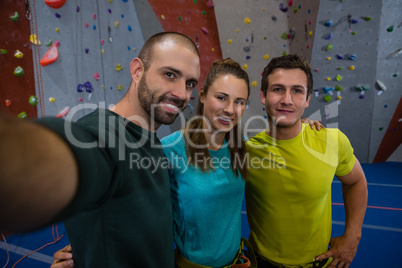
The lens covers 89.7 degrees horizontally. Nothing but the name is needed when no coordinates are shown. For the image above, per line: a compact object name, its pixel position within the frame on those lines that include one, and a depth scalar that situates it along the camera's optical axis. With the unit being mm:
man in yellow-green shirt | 1157
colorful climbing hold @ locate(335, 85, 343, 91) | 4160
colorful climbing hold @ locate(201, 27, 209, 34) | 4469
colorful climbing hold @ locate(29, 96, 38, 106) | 2679
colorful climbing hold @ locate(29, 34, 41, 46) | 2678
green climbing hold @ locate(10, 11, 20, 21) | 2483
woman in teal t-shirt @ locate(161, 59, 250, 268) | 1004
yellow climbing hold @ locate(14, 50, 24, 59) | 2550
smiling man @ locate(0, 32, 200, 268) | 280
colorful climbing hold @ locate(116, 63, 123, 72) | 4021
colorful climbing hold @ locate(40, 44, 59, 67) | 2830
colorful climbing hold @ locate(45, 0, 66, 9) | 2834
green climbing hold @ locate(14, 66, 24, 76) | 2547
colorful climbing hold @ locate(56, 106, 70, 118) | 2954
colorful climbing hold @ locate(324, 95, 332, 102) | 4227
